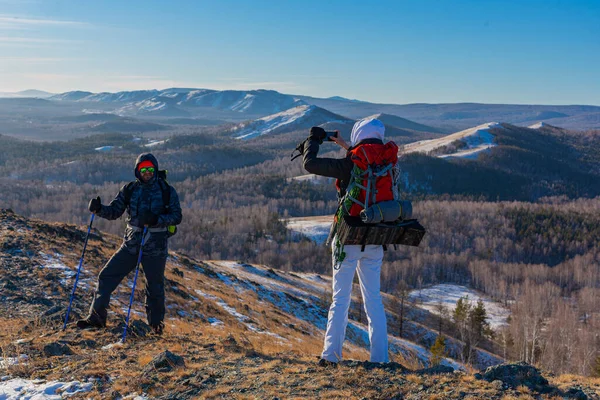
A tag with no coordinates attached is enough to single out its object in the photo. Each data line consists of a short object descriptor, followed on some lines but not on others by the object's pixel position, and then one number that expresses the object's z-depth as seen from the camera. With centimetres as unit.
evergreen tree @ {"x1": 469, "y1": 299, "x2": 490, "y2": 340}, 5941
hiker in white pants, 782
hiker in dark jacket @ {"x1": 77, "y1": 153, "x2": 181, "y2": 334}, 946
